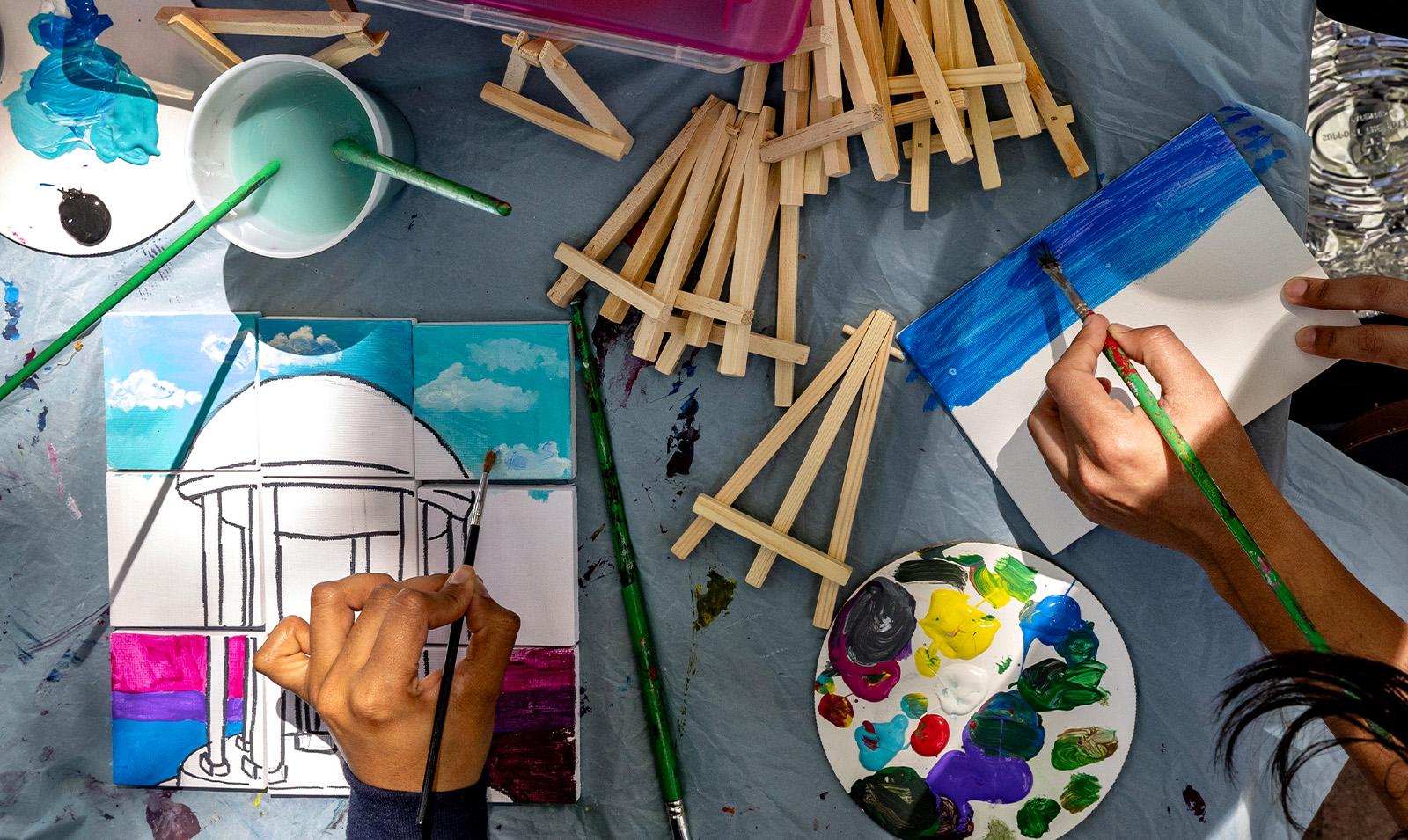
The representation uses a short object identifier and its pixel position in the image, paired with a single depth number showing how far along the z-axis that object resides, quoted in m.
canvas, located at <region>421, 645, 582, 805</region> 0.57
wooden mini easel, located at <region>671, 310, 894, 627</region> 0.55
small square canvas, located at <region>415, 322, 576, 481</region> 0.56
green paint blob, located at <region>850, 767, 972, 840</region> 0.56
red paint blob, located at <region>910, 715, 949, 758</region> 0.56
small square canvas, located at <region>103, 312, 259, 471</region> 0.57
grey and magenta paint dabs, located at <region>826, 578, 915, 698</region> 0.56
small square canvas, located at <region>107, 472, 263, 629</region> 0.58
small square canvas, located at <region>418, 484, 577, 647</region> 0.56
